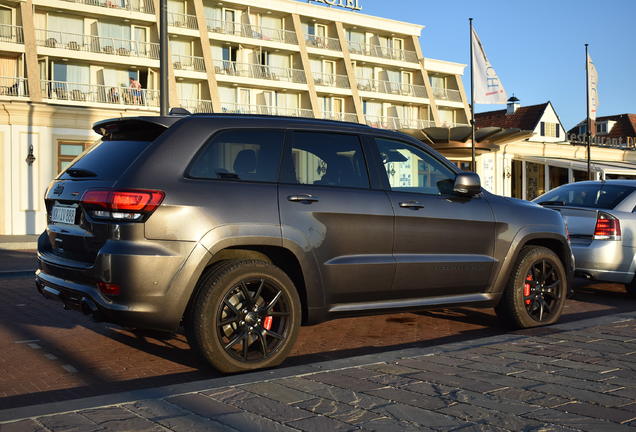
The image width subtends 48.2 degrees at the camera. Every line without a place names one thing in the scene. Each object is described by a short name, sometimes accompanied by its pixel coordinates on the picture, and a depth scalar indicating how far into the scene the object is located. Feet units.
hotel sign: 151.94
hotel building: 93.45
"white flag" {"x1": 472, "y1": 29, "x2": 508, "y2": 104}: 99.19
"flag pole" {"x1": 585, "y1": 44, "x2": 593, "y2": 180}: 107.65
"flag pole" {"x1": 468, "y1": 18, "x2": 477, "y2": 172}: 100.63
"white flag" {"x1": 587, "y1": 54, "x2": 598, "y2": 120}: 108.37
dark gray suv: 14.34
